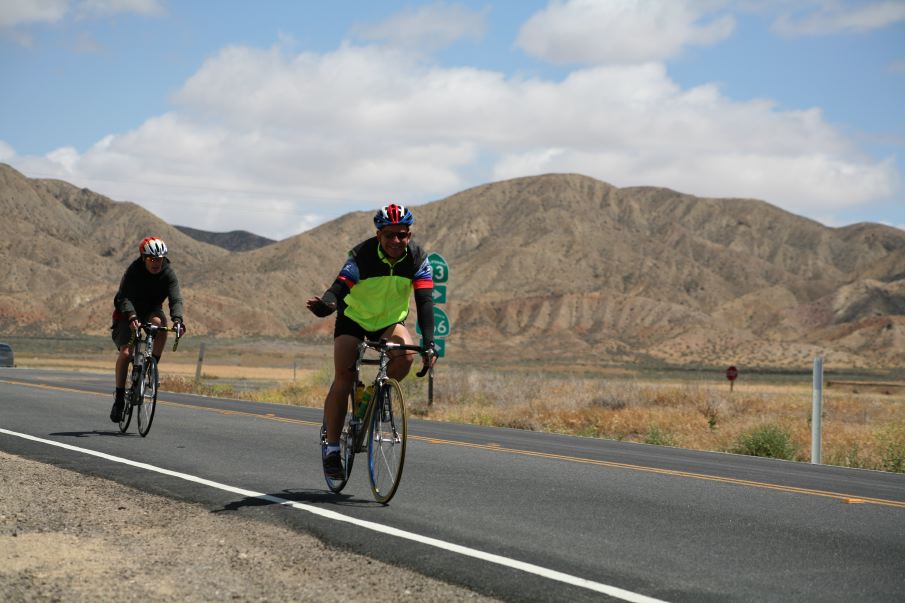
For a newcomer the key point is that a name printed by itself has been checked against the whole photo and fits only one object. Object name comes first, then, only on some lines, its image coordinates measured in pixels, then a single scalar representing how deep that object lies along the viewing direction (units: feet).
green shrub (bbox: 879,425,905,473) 48.34
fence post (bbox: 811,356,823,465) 49.85
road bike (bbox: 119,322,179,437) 42.27
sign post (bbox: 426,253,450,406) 80.48
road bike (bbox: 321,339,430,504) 26.11
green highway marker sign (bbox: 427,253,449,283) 80.87
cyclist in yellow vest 25.89
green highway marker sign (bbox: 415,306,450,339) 80.91
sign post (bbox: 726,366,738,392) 151.02
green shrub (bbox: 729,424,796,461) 56.08
